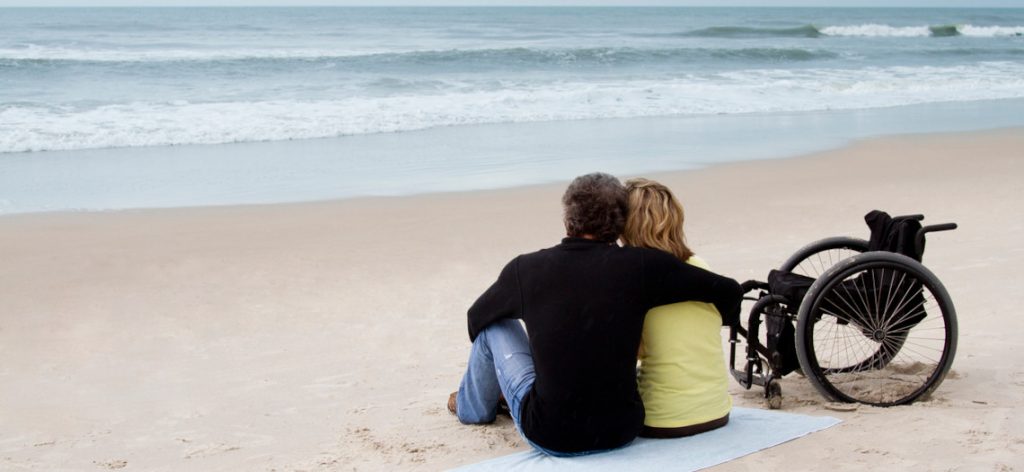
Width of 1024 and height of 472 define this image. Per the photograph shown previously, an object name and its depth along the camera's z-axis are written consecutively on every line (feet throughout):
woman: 11.57
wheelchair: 12.53
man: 11.16
